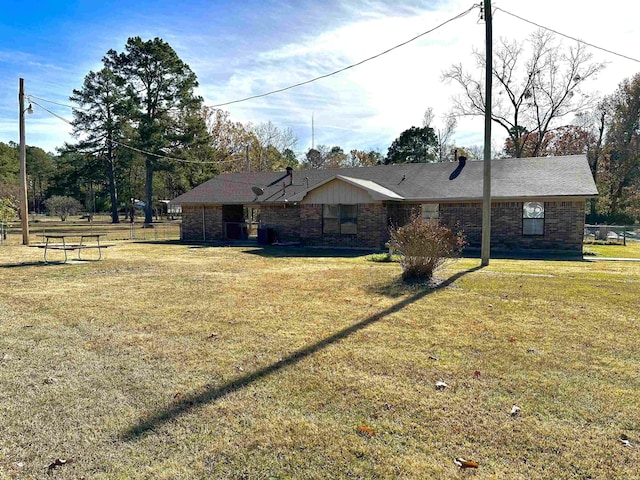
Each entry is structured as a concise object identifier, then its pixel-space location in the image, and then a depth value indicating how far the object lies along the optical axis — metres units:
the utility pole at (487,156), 11.82
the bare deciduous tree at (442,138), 47.66
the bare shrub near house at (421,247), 8.68
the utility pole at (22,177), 18.09
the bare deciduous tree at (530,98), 33.97
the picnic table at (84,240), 21.36
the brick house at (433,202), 16.33
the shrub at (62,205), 53.31
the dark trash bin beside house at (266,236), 20.34
